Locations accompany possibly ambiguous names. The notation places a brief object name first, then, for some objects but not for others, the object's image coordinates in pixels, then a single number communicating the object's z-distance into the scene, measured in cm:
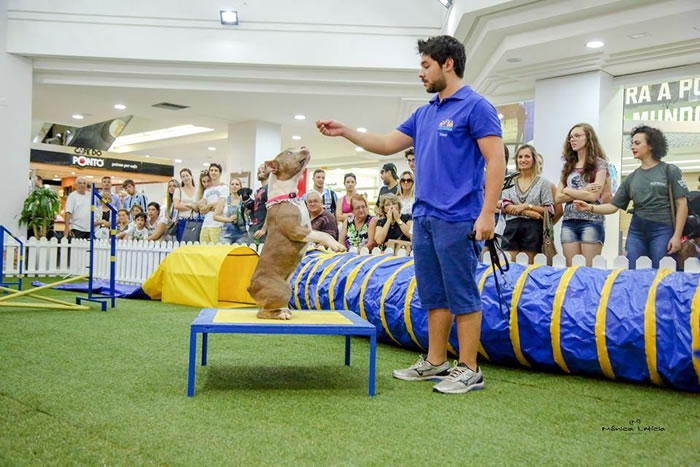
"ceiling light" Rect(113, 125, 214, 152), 1688
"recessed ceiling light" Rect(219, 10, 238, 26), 937
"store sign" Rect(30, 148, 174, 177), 2064
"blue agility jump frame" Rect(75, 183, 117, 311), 563
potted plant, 968
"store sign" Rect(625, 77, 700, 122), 772
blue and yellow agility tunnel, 300
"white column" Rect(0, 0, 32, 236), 958
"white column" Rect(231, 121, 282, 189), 1293
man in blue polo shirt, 288
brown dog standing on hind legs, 312
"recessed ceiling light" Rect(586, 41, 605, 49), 691
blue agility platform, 271
